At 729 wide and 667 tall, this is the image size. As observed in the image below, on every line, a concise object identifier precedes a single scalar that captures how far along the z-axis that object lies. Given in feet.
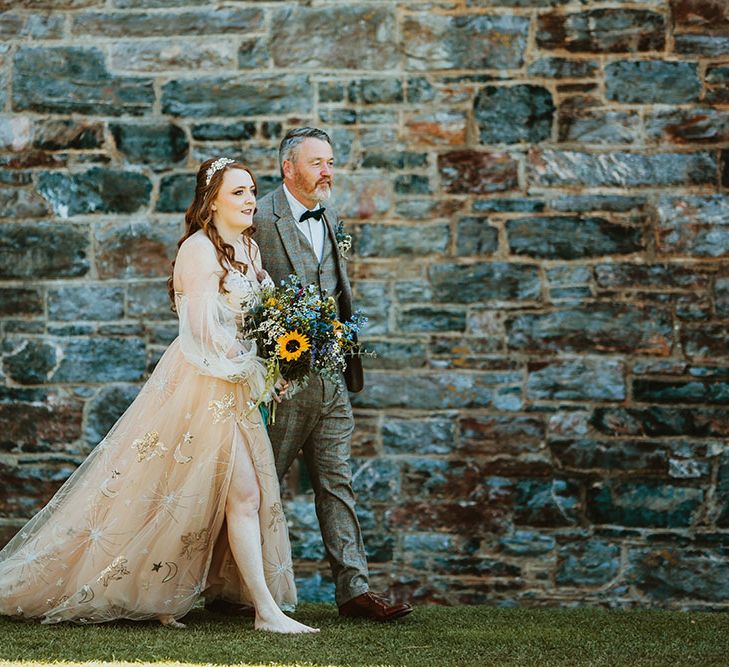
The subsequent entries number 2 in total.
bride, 31.35
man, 33.50
